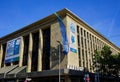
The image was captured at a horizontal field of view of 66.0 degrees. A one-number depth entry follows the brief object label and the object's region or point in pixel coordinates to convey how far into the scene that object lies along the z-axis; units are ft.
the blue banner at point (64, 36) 62.23
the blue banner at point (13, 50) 85.32
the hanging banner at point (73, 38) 66.67
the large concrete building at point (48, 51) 63.18
